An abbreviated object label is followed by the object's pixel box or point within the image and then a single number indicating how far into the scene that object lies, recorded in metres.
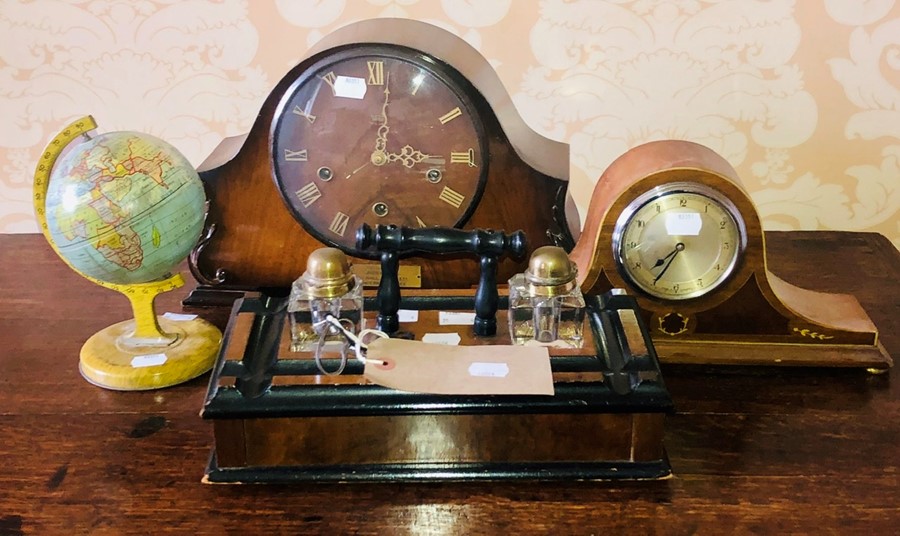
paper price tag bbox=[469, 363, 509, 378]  0.87
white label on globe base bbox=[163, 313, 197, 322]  1.14
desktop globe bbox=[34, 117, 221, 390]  0.96
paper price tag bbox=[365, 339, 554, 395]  0.85
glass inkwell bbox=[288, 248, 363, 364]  0.90
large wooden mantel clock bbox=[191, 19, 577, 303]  1.09
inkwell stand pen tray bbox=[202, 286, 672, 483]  0.84
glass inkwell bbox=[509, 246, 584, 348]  0.91
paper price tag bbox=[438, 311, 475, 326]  0.97
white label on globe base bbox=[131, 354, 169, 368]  1.02
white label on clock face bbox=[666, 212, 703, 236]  1.02
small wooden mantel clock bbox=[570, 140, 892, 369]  1.02
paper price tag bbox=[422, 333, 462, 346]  0.93
